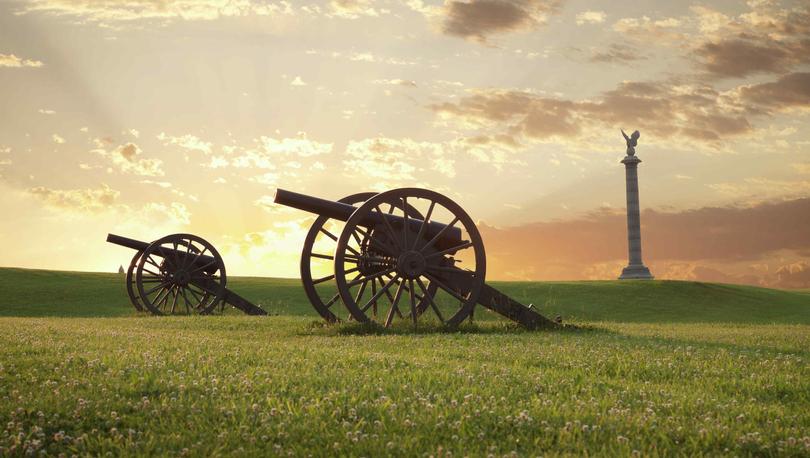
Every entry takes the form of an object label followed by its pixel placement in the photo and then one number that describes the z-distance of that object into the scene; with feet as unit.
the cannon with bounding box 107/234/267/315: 89.35
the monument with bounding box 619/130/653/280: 188.44
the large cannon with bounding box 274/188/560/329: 50.57
